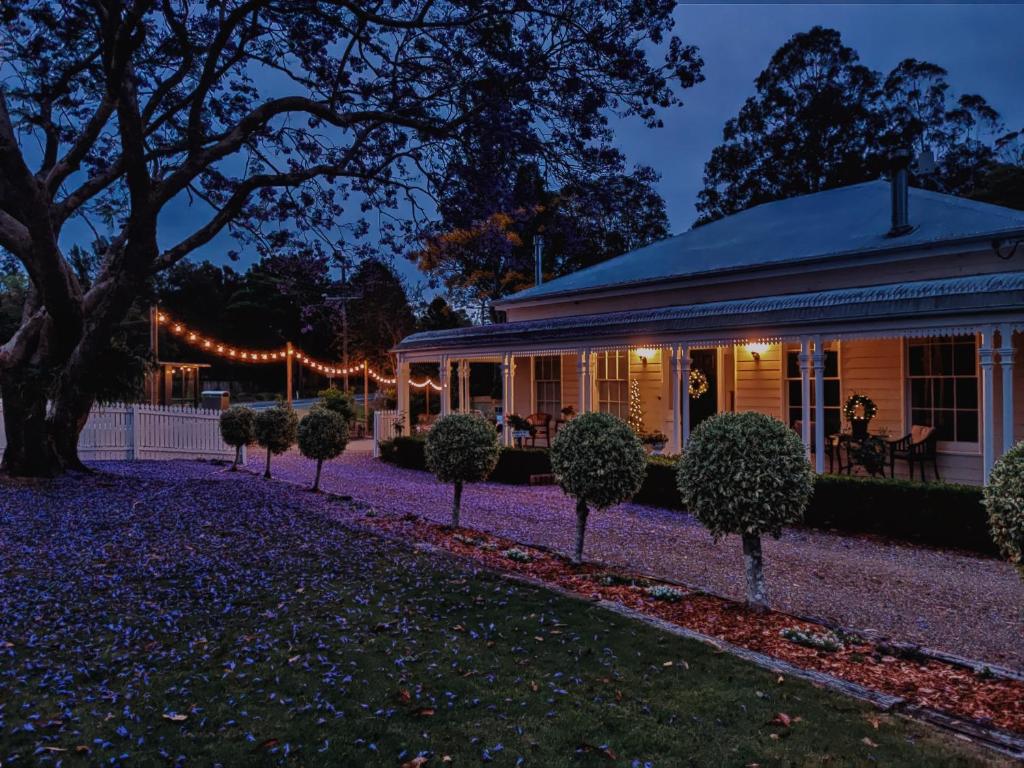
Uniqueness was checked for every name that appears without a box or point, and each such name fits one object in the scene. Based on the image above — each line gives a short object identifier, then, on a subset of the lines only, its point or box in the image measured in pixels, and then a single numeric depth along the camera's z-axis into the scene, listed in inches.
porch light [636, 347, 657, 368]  689.0
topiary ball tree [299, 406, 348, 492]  511.8
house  430.9
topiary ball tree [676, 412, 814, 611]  231.6
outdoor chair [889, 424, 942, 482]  475.8
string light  937.6
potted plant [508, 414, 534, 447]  689.6
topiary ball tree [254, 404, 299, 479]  574.6
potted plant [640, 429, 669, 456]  597.0
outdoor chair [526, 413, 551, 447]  711.7
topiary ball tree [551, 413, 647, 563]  295.4
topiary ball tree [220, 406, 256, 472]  620.1
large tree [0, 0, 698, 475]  376.8
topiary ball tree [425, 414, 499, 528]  378.3
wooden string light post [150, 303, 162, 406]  890.4
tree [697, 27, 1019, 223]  1379.2
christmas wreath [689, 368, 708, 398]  655.8
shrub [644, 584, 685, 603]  248.1
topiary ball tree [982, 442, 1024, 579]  167.9
